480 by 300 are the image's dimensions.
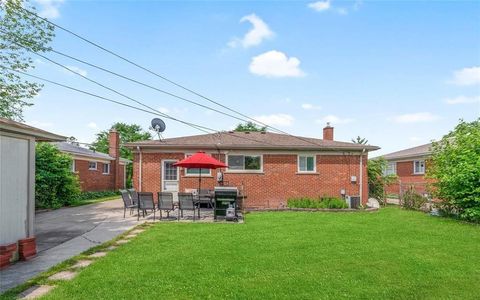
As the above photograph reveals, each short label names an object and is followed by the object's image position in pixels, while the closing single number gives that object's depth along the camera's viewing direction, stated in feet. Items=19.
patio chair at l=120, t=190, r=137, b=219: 41.93
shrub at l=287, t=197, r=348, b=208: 50.16
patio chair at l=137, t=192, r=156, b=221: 39.32
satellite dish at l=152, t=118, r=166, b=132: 56.75
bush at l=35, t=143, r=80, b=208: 53.97
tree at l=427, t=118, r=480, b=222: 38.55
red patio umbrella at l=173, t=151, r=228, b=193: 39.93
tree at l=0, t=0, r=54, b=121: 51.44
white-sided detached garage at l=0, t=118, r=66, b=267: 20.79
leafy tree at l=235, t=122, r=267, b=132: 168.14
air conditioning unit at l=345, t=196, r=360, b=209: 51.65
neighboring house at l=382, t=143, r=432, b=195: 77.83
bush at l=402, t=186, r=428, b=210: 51.29
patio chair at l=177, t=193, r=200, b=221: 38.58
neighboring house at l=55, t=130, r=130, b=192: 79.71
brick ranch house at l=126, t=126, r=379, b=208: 53.47
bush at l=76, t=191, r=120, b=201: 75.10
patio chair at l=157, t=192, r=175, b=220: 38.60
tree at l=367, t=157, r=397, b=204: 59.67
